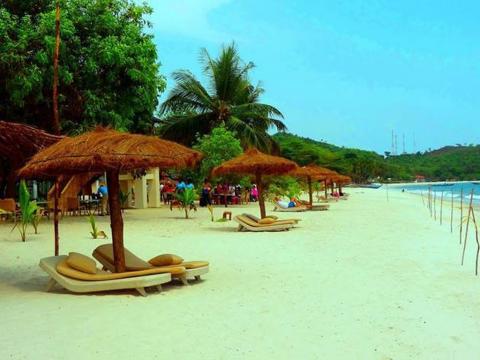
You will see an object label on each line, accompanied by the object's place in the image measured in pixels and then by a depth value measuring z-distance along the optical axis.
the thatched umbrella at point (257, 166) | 14.67
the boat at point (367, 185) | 92.61
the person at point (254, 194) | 30.58
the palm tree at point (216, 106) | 29.25
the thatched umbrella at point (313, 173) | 23.65
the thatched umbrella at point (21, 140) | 7.50
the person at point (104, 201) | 20.00
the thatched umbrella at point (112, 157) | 6.66
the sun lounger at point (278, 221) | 14.03
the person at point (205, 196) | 24.80
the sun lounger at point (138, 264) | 7.27
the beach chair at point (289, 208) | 22.33
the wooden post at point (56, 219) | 8.43
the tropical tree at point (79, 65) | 15.80
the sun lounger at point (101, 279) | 6.58
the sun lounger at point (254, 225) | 13.73
